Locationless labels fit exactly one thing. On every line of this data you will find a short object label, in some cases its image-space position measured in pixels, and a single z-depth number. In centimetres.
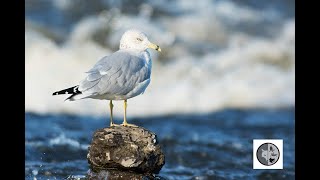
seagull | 1538
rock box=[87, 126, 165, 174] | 1587
